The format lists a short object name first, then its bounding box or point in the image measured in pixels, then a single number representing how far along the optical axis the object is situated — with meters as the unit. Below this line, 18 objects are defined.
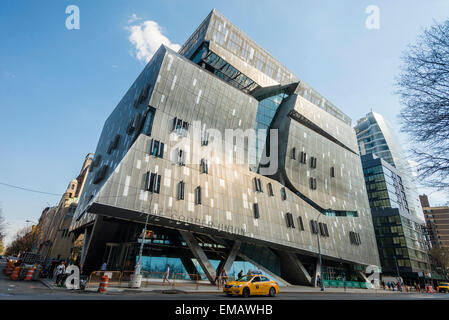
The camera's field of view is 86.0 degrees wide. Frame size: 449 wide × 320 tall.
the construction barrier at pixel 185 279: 26.52
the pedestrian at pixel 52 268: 27.14
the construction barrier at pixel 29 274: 21.27
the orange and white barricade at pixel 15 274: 20.42
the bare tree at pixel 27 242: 87.18
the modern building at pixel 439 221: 119.97
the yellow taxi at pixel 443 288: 44.94
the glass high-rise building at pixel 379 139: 105.18
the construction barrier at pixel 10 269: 23.69
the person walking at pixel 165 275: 24.12
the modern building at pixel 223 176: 27.00
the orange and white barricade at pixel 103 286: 15.65
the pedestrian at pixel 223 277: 24.81
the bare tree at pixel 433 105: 10.36
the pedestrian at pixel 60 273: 18.61
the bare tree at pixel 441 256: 73.56
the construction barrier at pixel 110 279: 21.99
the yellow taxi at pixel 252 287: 15.59
